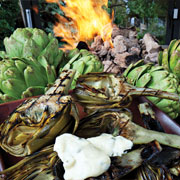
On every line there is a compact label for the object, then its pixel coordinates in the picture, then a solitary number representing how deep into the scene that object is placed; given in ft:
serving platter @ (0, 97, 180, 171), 1.14
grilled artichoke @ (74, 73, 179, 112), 0.99
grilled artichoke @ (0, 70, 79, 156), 0.80
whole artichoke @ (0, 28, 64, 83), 2.06
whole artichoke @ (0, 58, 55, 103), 1.63
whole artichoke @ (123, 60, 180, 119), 1.57
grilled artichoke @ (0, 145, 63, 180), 0.73
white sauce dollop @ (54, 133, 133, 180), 0.68
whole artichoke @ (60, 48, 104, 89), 1.89
